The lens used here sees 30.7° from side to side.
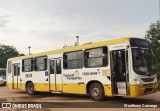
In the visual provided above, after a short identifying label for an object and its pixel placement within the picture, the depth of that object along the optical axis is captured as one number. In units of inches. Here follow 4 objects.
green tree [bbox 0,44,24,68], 3412.9
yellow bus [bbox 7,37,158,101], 499.8
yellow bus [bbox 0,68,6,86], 1266.9
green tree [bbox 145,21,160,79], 1363.3
